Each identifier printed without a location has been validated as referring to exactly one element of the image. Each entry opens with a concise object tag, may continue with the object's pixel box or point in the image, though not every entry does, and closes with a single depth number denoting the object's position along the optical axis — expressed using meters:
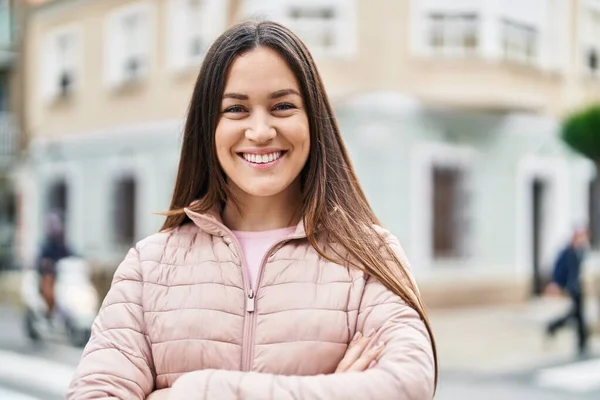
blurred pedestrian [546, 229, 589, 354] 8.68
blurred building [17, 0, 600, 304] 12.51
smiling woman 1.46
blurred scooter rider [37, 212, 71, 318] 8.94
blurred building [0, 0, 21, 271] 19.61
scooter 8.61
